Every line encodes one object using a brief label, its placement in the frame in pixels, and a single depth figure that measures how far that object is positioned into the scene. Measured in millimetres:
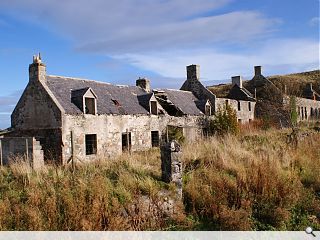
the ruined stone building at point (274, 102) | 40938
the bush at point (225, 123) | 30683
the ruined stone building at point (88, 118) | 21328
